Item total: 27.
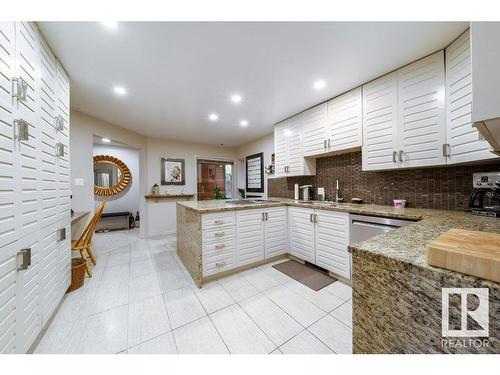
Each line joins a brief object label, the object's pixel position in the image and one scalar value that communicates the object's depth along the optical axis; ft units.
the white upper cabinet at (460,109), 4.57
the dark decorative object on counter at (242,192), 15.76
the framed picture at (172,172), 14.47
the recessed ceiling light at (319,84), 6.88
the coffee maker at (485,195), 4.78
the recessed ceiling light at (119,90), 7.09
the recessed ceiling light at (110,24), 4.29
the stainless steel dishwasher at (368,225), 5.39
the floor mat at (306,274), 6.72
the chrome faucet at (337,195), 8.88
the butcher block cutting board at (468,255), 1.49
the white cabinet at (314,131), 8.50
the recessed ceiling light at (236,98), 7.94
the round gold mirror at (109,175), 15.83
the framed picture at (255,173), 14.42
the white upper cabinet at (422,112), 5.34
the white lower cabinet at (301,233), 7.77
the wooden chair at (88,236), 7.50
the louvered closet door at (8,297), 3.19
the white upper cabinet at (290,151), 9.77
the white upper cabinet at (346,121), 7.22
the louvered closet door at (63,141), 5.57
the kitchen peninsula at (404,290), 1.60
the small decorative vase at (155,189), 13.83
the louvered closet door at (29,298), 3.65
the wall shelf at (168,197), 13.68
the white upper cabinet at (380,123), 6.29
